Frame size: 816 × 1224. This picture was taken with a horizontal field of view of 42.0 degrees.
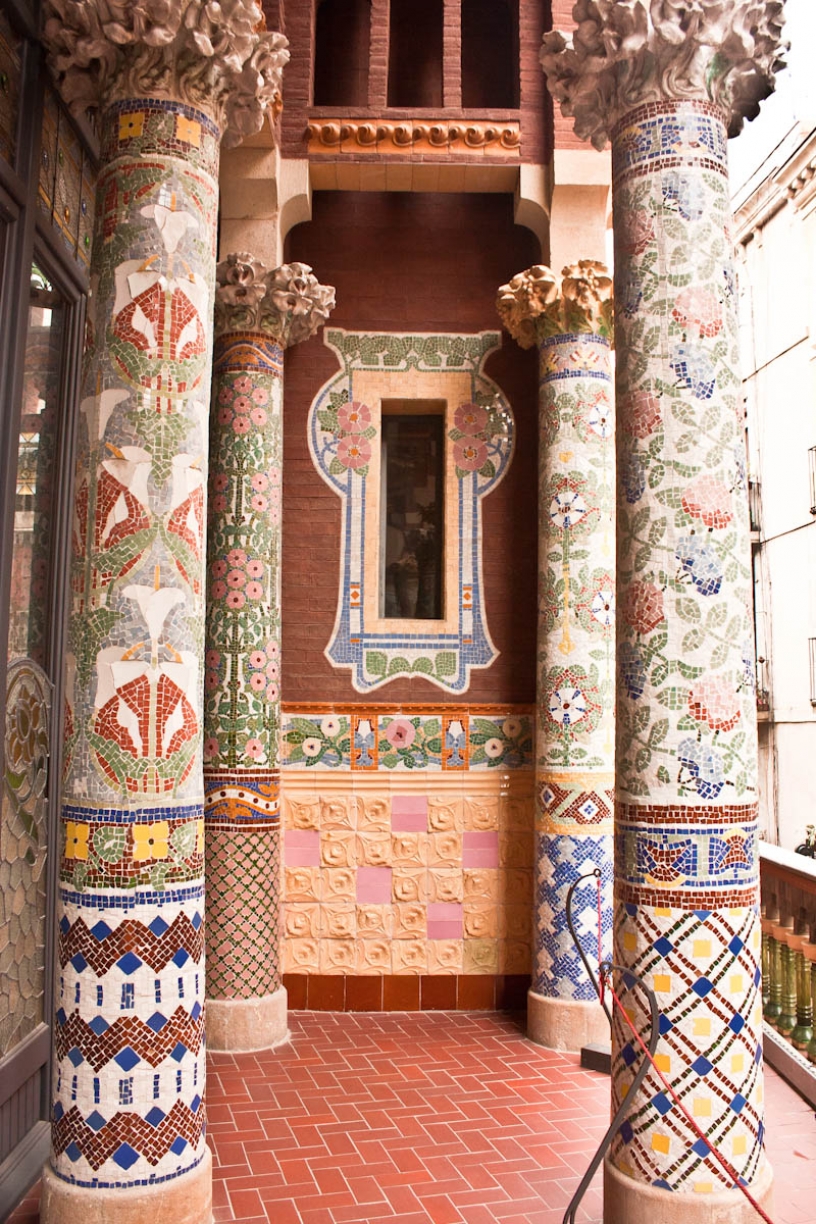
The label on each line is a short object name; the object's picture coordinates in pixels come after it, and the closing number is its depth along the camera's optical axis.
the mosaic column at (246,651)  6.61
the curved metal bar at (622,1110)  3.14
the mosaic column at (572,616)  6.77
